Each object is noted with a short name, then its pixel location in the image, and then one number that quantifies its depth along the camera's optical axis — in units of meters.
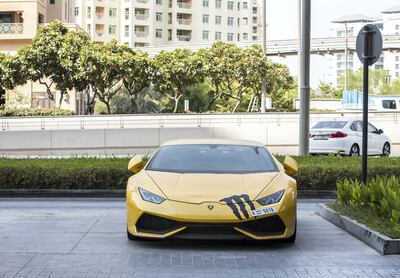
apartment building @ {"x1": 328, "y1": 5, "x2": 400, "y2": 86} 179.88
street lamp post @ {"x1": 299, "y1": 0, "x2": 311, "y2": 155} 16.36
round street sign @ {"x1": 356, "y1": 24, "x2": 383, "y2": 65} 10.54
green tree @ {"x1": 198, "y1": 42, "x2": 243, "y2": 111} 65.38
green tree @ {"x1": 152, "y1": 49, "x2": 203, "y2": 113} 63.00
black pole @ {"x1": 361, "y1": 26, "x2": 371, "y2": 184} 10.52
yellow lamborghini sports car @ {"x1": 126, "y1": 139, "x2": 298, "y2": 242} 7.69
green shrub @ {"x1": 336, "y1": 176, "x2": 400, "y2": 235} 8.31
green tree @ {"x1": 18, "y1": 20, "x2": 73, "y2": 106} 56.34
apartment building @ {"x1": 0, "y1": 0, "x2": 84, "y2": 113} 66.25
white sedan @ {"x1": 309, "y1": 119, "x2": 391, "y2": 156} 24.11
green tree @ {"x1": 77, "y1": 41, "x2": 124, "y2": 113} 56.59
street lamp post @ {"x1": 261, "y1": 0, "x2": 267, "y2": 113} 50.91
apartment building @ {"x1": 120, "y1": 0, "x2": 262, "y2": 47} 115.25
